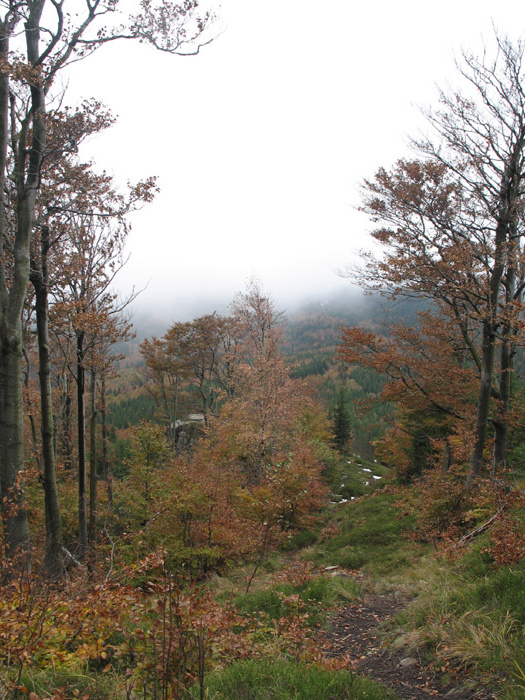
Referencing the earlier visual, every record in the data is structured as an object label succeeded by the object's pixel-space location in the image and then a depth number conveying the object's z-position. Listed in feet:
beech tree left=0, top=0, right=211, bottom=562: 17.17
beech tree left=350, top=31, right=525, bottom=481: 25.44
